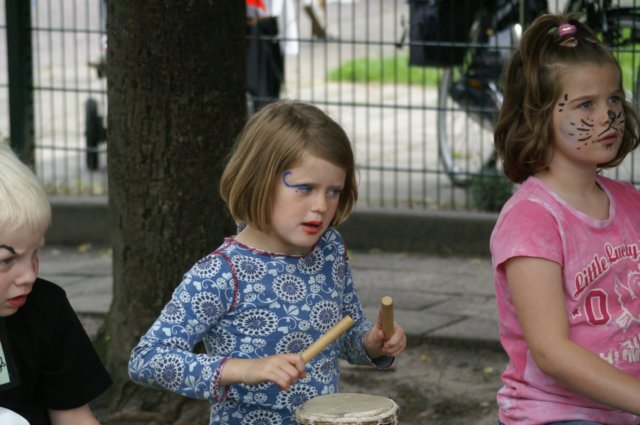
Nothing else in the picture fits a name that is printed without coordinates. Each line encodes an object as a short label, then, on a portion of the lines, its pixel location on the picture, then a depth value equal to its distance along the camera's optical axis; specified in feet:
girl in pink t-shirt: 16.82
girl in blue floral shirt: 17.27
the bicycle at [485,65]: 37.33
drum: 15.83
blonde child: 15.05
